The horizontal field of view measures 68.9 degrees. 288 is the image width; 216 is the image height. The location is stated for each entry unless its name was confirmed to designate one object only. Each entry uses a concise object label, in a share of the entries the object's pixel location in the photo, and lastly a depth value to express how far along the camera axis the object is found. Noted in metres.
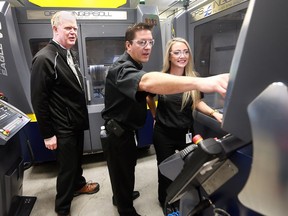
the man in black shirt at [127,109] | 1.02
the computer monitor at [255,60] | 0.44
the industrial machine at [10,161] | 1.53
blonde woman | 1.75
